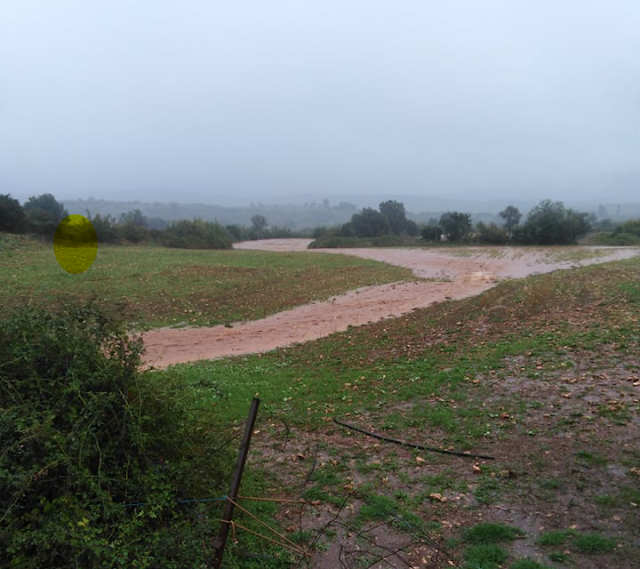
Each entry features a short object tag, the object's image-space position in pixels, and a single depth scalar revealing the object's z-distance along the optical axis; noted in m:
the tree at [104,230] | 50.09
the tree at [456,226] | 65.94
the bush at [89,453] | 3.15
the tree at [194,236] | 58.66
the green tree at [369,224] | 80.56
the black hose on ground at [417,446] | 6.10
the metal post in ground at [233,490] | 3.57
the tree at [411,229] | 93.21
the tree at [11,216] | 42.84
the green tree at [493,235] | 63.25
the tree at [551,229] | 59.69
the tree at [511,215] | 96.56
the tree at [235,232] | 87.50
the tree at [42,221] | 45.03
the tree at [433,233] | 66.56
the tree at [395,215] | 90.50
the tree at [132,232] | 53.97
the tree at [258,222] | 118.24
